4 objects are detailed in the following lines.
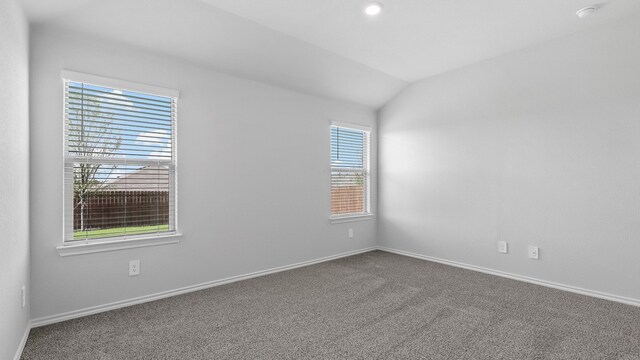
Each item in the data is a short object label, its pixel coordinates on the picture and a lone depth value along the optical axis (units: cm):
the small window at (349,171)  455
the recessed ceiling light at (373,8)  258
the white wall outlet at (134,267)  278
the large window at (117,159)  257
